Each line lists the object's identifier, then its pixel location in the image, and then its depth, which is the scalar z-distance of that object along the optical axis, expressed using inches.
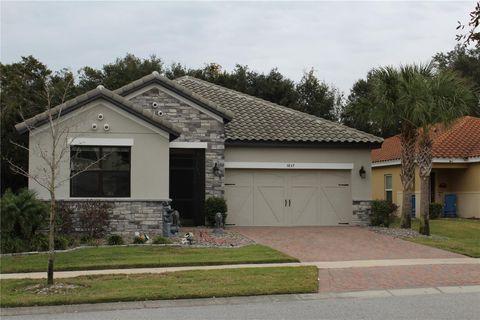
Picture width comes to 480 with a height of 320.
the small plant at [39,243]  593.0
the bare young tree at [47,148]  684.7
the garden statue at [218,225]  756.6
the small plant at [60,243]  602.5
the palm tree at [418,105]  730.8
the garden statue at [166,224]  708.7
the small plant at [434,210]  1035.9
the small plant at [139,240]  645.3
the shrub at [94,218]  682.8
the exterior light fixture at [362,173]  911.0
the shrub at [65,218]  674.8
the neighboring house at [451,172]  1059.3
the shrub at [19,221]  583.2
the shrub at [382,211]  868.0
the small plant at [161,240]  641.0
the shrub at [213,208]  831.1
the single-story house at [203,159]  706.8
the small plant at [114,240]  638.5
